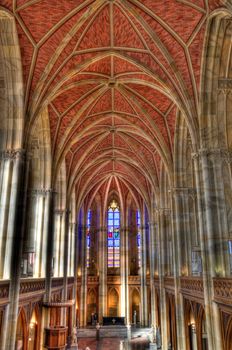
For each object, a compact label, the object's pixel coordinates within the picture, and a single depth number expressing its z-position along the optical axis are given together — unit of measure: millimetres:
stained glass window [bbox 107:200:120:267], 35750
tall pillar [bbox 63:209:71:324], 23188
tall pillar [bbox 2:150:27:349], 11852
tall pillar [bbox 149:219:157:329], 28641
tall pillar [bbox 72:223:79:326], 28922
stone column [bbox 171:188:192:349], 17641
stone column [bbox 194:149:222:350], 11598
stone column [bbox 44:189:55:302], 18078
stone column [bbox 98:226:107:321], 33281
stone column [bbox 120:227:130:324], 33156
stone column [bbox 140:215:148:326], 32250
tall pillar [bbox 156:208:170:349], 22281
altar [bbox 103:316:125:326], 31339
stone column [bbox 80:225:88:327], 32147
